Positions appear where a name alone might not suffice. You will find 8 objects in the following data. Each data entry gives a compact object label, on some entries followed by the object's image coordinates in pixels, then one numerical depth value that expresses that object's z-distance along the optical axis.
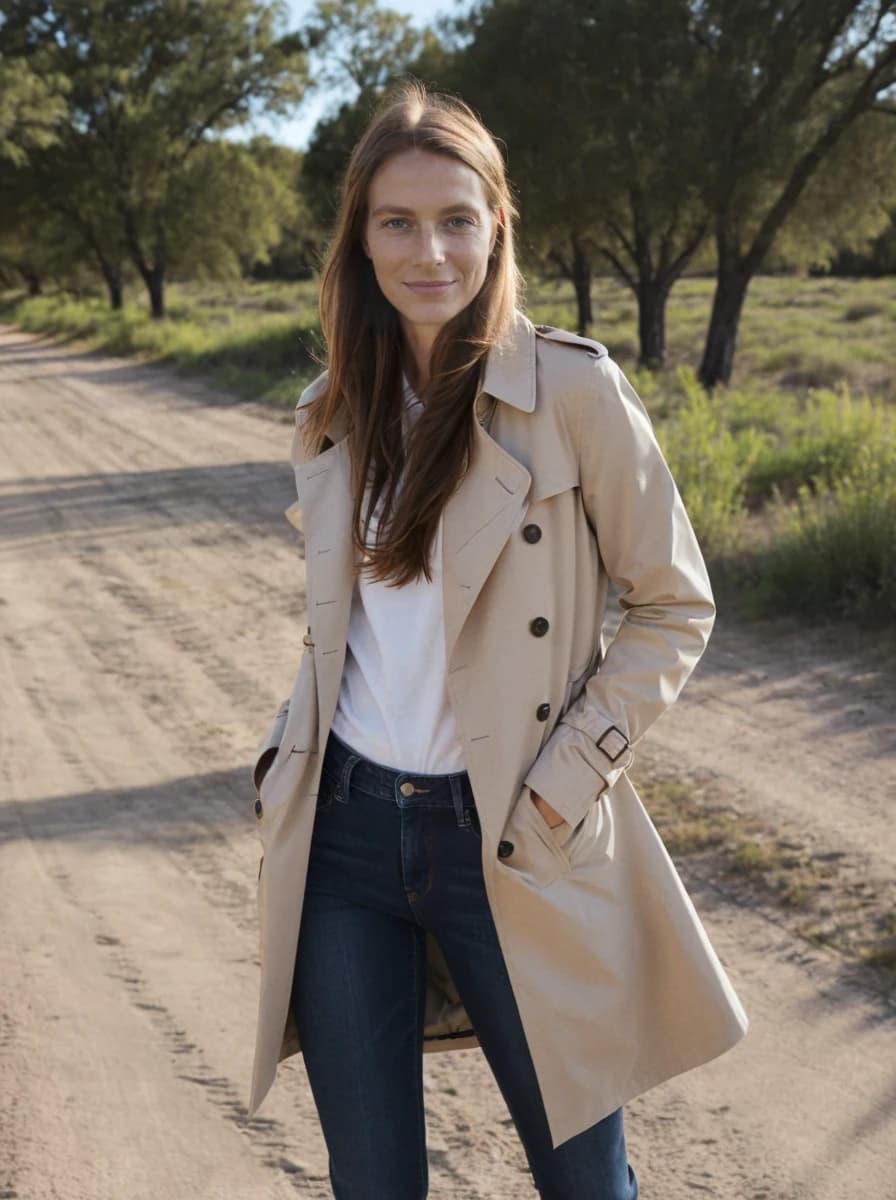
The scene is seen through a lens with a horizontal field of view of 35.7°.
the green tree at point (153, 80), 33.25
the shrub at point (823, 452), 9.26
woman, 1.94
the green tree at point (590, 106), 17.11
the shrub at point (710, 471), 8.29
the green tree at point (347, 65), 26.69
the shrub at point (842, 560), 7.05
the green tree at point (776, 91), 15.51
